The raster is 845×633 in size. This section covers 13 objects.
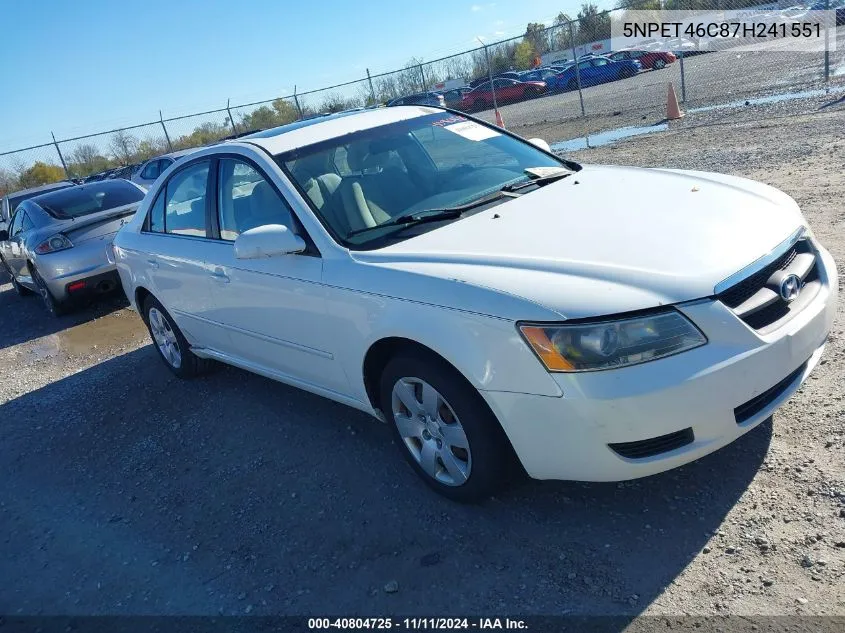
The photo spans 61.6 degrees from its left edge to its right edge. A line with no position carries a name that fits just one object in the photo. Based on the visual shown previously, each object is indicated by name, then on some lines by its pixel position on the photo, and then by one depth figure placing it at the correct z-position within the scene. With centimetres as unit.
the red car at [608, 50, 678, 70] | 3212
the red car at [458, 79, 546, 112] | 3147
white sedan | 253
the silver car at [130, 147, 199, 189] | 1427
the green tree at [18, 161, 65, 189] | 3130
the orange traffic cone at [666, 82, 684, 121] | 1377
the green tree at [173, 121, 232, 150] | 2459
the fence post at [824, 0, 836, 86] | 1319
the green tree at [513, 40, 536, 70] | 4472
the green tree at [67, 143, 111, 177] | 2509
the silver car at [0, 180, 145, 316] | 823
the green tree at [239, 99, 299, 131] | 2470
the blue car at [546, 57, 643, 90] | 3084
